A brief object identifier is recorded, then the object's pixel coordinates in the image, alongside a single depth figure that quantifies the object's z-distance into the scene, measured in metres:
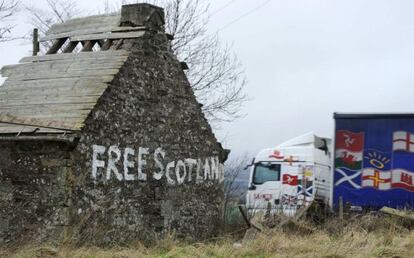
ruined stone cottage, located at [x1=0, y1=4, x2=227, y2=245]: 11.86
